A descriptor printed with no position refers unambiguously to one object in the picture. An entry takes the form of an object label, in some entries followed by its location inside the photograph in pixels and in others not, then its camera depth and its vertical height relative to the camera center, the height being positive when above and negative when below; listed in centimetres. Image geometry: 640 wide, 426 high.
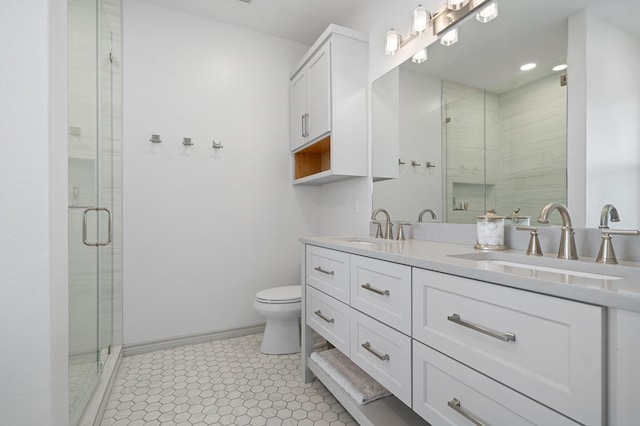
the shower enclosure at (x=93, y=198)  138 +8
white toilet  214 -78
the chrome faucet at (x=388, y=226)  186 -9
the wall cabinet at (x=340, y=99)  210 +81
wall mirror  116 +43
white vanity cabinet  57 -34
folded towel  133 -78
